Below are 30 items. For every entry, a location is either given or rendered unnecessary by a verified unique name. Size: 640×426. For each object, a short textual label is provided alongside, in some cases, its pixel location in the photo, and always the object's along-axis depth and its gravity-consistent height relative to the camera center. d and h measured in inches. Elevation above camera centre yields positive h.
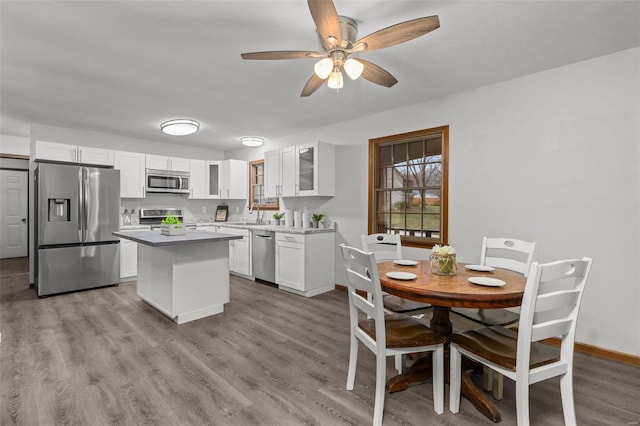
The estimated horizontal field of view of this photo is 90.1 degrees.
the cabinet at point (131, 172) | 206.8 +24.5
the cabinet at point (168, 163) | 220.1 +33.4
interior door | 261.1 -3.8
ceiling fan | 67.6 +40.6
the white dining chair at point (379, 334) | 69.5 -28.9
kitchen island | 129.0 -27.5
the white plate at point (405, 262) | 98.5 -16.0
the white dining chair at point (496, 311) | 82.3 -28.2
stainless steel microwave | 220.1 +20.3
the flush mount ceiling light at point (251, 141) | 204.9 +45.1
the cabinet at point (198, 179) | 242.7 +23.4
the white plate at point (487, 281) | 71.7 -16.0
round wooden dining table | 66.0 -17.5
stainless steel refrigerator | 166.2 -10.1
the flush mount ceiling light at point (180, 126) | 173.6 +45.9
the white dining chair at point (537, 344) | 60.6 -28.7
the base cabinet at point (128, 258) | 195.9 -30.6
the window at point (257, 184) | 244.0 +20.4
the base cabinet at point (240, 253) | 205.3 -28.6
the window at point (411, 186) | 147.1 +12.8
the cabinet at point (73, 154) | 179.0 +32.7
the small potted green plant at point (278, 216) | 213.0 -4.1
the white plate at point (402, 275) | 78.0 -16.1
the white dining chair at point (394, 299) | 90.4 -27.3
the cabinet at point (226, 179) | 246.8 +24.1
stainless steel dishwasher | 187.9 -26.7
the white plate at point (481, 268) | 89.0 -15.9
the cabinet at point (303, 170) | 180.7 +24.2
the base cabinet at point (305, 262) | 170.1 -28.6
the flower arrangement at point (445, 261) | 83.7 -13.0
